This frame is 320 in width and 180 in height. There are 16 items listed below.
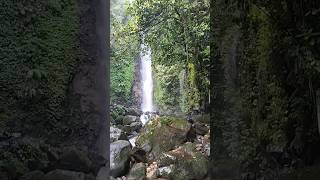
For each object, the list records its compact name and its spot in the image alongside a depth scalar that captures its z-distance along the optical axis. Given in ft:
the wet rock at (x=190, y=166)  19.95
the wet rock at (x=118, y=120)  39.87
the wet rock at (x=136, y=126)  36.25
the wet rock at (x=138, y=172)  21.29
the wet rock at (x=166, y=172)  20.23
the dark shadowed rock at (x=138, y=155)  23.60
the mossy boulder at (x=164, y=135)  23.93
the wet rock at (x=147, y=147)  24.57
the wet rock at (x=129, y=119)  39.20
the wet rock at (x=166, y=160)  20.88
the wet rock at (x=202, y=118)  29.24
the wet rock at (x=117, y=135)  28.37
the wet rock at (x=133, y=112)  44.55
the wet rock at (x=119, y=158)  21.90
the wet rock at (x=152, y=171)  20.79
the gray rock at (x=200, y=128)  26.94
